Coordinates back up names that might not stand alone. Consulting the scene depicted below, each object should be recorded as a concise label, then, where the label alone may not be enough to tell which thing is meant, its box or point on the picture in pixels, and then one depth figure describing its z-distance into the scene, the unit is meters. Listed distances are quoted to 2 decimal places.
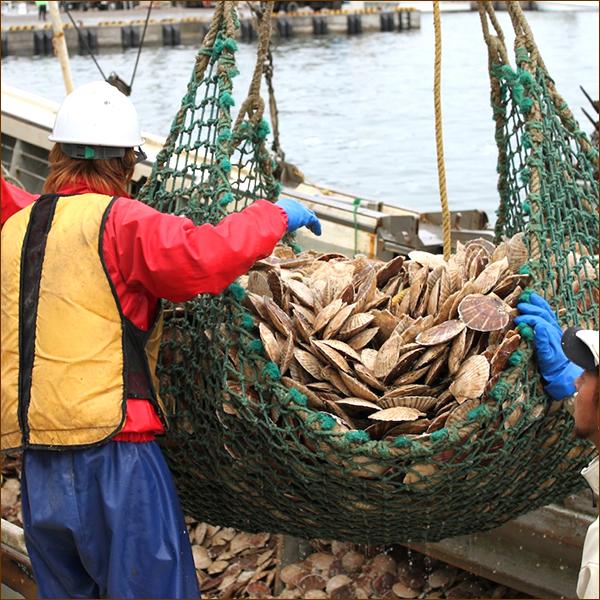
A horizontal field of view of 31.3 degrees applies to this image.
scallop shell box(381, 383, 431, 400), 2.97
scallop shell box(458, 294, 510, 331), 3.01
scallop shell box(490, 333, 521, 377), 2.97
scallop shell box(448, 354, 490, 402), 2.90
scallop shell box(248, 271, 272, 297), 3.26
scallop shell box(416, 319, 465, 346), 3.01
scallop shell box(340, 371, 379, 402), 2.97
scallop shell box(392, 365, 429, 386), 3.03
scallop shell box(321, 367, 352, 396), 3.02
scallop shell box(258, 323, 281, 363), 2.99
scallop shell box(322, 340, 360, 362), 3.03
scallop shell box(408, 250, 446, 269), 3.47
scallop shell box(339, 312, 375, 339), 3.11
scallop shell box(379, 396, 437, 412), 2.96
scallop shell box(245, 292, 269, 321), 3.12
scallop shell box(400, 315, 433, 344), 3.09
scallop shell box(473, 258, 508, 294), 3.19
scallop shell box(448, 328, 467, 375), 3.00
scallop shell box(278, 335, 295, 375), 3.00
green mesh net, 2.90
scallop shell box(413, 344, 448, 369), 3.02
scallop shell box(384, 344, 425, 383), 3.02
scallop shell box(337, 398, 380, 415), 2.95
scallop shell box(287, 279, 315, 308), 3.20
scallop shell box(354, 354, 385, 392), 3.00
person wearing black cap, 2.07
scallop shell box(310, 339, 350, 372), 3.00
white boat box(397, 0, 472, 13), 64.19
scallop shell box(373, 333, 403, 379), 3.02
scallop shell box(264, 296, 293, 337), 3.06
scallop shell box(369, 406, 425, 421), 2.90
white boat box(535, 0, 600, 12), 57.81
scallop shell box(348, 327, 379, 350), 3.11
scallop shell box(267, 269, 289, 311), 3.23
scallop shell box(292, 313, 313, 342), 3.08
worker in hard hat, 2.72
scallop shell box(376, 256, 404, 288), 3.46
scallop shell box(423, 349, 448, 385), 3.04
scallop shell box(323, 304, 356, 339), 3.09
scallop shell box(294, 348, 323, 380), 3.02
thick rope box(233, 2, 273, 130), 3.84
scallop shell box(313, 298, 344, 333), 3.11
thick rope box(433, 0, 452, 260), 3.56
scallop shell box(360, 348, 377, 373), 3.05
